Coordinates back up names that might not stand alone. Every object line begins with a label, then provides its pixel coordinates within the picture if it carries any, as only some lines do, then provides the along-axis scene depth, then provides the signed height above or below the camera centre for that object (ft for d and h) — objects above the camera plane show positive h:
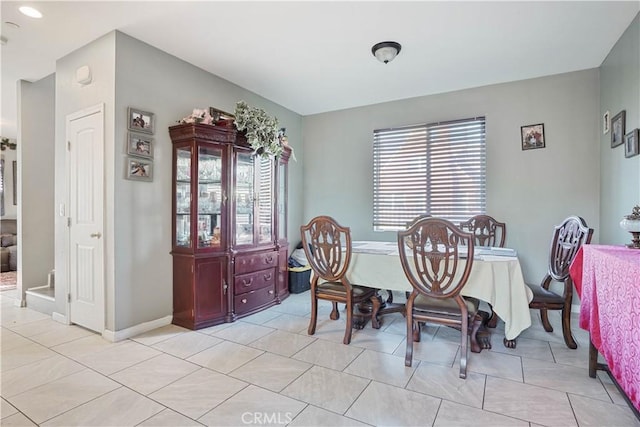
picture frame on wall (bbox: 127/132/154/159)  9.39 +2.05
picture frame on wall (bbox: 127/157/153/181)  9.40 +1.33
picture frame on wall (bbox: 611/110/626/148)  9.19 +2.48
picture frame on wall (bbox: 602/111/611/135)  10.29 +2.95
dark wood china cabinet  10.17 -0.44
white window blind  13.19 +1.77
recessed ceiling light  8.01 +5.15
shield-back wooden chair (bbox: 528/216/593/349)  8.20 -1.51
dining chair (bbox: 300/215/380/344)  8.85 -1.62
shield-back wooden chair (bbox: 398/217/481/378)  7.13 -1.61
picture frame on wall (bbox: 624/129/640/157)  8.25 +1.83
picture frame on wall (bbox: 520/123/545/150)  12.01 +2.89
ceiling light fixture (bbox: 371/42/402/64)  9.64 +4.95
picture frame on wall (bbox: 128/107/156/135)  9.37 +2.78
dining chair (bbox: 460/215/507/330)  11.96 -0.60
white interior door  9.39 -0.10
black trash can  14.49 -2.98
